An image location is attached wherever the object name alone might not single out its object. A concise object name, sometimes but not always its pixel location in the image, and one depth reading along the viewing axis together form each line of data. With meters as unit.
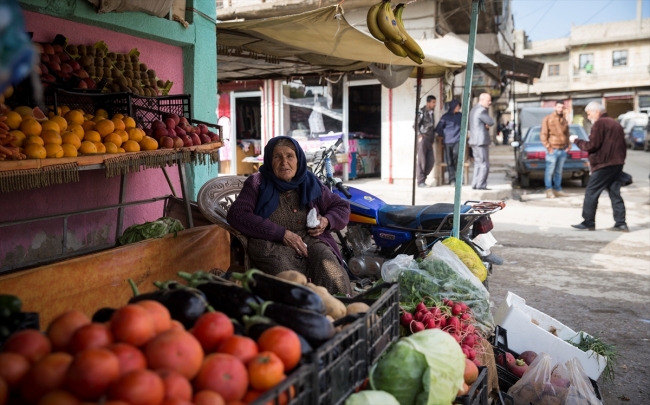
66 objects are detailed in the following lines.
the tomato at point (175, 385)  1.39
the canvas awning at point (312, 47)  5.80
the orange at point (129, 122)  3.90
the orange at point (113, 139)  3.66
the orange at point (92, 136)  3.56
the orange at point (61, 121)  3.46
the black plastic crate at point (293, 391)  1.45
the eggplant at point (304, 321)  1.83
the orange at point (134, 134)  3.88
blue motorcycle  5.45
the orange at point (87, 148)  3.46
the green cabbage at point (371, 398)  1.91
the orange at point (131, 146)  3.79
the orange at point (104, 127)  3.67
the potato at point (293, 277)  2.37
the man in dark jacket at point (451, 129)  12.97
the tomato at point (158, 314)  1.64
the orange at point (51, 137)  3.24
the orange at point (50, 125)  3.33
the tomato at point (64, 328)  1.55
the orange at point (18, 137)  3.13
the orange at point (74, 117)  3.61
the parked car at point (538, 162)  14.01
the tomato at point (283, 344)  1.66
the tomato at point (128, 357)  1.42
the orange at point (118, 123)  3.78
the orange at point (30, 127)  3.23
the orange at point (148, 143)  3.93
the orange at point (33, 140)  3.15
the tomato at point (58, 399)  1.29
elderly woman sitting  3.98
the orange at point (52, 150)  3.23
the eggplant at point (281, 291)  2.02
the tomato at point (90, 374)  1.33
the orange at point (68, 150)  3.32
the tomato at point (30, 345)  1.47
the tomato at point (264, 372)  1.56
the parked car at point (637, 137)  31.86
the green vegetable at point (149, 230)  4.29
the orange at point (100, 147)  3.57
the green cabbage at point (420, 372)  2.12
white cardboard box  3.57
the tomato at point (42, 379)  1.37
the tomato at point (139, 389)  1.31
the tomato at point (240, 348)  1.62
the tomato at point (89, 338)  1.49
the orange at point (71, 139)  3.36
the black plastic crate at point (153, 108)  4.26
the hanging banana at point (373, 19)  5.01
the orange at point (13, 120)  3.24
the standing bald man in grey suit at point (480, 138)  12.18
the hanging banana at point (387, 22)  4.94
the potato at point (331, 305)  2.25
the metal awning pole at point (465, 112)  4.48
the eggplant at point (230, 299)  1.94
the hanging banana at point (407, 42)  5.29
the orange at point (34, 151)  3.12
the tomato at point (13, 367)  1.39
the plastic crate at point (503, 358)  3.46
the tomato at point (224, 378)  1.50
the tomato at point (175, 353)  1.48
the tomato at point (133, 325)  1.54
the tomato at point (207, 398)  1.42
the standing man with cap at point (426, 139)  13.11
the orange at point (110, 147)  3.62
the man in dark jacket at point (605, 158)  8.80
